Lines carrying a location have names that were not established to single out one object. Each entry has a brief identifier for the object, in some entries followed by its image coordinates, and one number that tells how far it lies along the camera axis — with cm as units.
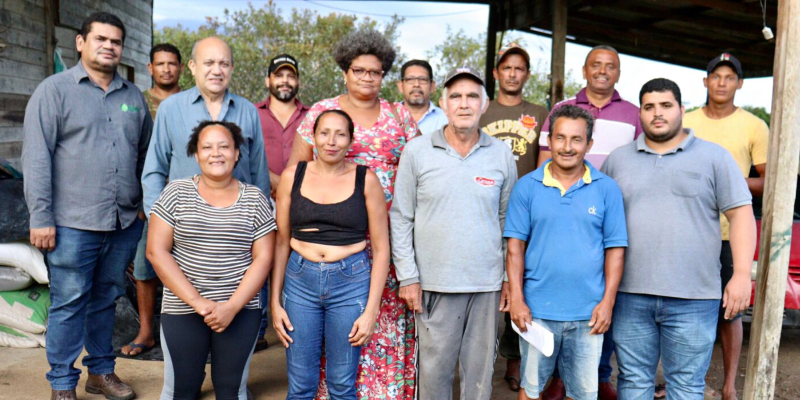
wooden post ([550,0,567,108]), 867
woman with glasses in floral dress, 338
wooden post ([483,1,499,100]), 1134
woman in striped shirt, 304
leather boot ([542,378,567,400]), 407
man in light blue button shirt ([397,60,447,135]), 528
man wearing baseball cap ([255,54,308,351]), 524
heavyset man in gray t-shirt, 313
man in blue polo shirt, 312
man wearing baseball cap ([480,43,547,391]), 412
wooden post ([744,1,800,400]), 324
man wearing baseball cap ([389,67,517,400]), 317
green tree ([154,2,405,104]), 1723
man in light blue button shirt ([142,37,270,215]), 361
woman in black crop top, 312
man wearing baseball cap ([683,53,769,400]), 402
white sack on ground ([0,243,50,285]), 488
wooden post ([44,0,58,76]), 739
